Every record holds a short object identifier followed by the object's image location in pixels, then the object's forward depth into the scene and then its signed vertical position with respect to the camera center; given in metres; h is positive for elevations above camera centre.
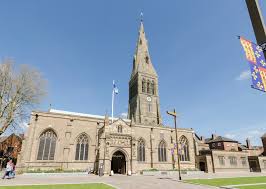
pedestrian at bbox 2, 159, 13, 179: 19.91 -1.98
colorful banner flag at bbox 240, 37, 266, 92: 6.45 +3.22
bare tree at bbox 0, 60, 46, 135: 23.86 +7.95
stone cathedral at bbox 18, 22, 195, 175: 30.75 +1.07
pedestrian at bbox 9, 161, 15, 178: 20.68 -2.75
